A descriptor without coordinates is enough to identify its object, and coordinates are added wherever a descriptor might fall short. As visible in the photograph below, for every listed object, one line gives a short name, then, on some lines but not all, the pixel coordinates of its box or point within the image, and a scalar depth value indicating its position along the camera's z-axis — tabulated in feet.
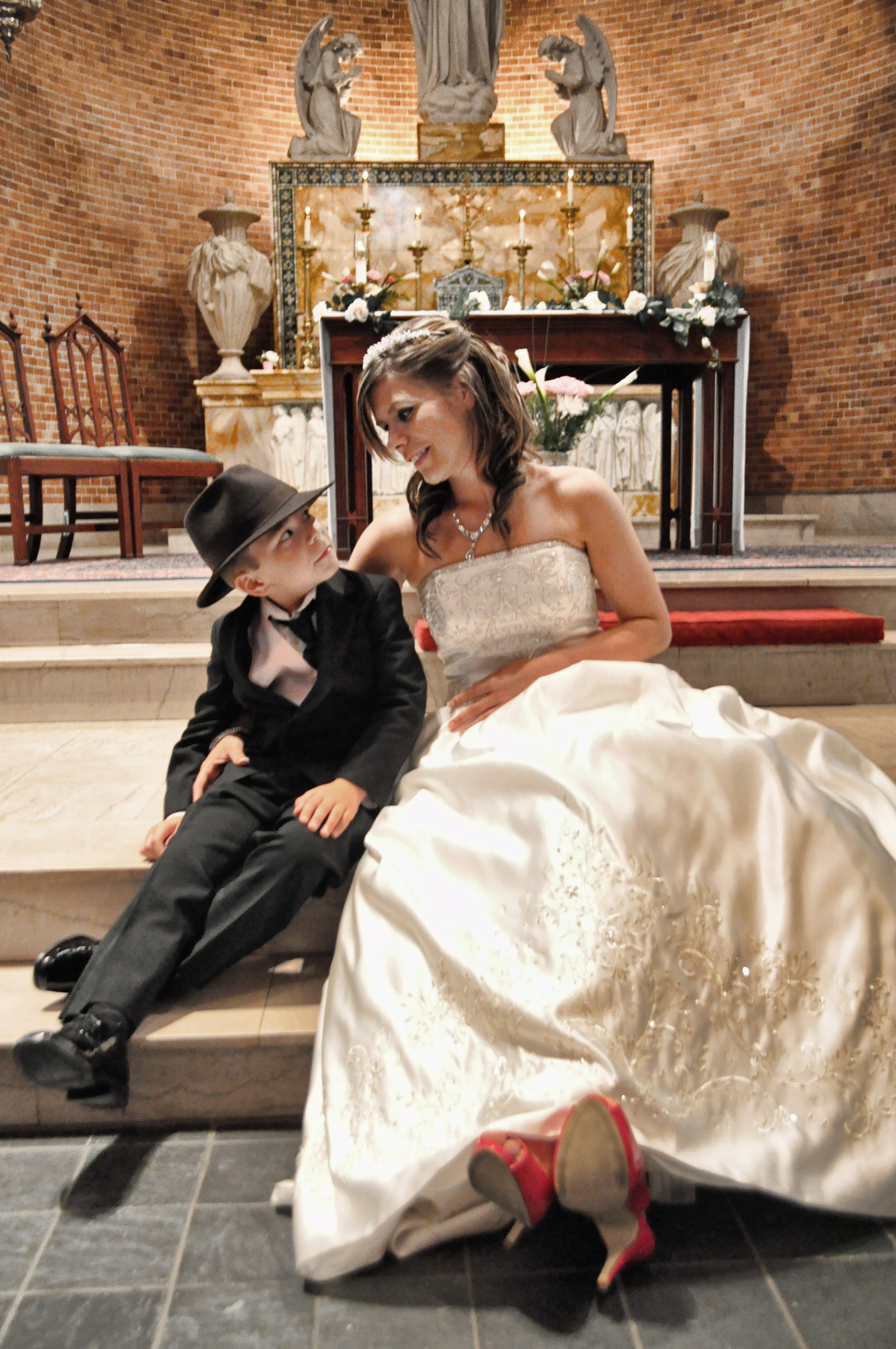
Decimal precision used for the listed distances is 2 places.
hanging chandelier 17.19
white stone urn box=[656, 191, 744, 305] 26.99
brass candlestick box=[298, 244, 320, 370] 25.63
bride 4.85
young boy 6.14
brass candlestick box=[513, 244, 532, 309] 20.16
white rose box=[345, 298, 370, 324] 16.56
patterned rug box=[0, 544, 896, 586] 16.46
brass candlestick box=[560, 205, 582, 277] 22.07
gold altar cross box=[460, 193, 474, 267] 25.75
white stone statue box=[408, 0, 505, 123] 27.35
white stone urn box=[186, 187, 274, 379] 26.73
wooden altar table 17.17
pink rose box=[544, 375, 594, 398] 13.39
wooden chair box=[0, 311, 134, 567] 18.06
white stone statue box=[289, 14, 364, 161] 27.07
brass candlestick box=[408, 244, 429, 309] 21.13
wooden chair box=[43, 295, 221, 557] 20.51
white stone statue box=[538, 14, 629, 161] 27.22
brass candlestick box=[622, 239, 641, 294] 25.27
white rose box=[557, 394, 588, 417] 13.71
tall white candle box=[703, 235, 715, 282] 17.63
